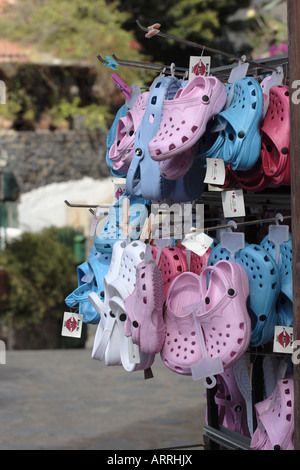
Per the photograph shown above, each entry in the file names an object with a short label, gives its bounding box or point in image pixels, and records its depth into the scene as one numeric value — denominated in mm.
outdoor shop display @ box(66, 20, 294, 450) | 1749
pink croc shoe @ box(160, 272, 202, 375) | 1818
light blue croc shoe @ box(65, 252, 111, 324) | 2144
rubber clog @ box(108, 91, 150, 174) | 2016
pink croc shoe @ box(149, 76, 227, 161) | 1732
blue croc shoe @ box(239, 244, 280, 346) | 1789
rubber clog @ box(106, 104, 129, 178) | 2150
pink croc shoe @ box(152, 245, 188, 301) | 1976
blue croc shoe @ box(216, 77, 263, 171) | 1714
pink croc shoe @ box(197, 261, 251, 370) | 1753
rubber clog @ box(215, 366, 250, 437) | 2295
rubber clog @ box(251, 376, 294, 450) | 1917
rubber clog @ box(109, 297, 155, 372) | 1917
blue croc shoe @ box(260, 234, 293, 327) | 1812
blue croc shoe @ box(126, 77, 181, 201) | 1855
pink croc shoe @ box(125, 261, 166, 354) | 1801
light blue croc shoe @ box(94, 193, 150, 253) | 2113
